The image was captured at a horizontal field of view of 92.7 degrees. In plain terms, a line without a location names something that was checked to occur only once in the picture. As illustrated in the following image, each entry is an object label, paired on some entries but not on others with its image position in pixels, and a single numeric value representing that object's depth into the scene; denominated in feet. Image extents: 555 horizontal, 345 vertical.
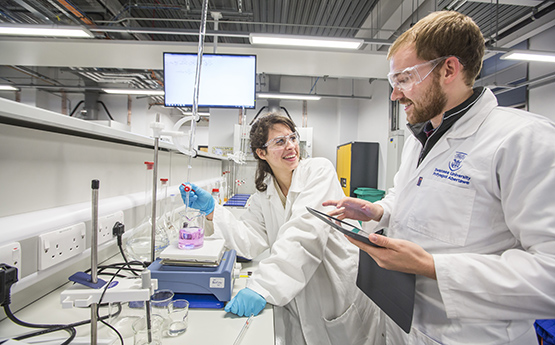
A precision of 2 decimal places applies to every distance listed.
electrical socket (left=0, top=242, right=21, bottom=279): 1.86
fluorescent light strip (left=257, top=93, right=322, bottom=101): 17.04
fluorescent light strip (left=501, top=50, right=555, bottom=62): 8.90
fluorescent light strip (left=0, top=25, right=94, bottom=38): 8.96
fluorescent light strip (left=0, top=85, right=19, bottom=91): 18.37
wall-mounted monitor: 8.39
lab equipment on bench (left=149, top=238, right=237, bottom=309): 2.52
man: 2.06
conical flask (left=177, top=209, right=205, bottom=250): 2.82
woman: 2.96
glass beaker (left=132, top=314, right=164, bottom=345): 1.94
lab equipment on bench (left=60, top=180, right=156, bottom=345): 1.66
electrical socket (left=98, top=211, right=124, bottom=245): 2.93
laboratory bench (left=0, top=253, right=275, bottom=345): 2.00
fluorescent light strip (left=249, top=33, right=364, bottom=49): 9.04
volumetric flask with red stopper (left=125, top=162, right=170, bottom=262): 3.48
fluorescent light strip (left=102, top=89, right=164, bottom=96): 16.60
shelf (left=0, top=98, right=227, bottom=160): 1.85
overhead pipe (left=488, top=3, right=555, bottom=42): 10.05
